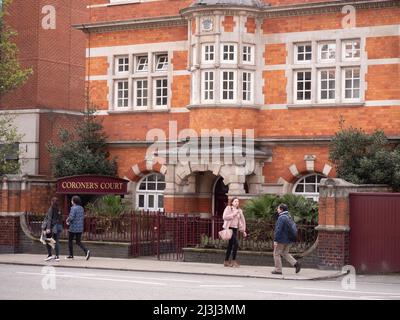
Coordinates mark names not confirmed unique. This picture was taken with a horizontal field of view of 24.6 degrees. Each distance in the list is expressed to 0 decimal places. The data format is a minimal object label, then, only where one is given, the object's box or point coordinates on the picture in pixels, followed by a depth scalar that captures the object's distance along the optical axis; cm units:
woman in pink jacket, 2348
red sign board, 3036
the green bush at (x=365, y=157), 2684
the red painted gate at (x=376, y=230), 2280
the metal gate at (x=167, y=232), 2586
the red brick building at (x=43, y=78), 3859
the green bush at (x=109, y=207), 2803
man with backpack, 2178
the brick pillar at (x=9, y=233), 2856
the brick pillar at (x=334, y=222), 2292
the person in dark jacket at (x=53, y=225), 2523
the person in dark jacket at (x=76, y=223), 2525
